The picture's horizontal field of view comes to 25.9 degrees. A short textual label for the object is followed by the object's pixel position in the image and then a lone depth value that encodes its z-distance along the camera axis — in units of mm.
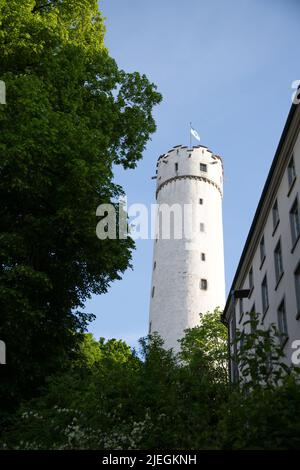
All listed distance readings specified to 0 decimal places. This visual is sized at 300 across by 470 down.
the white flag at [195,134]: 76500
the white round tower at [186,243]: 56875
